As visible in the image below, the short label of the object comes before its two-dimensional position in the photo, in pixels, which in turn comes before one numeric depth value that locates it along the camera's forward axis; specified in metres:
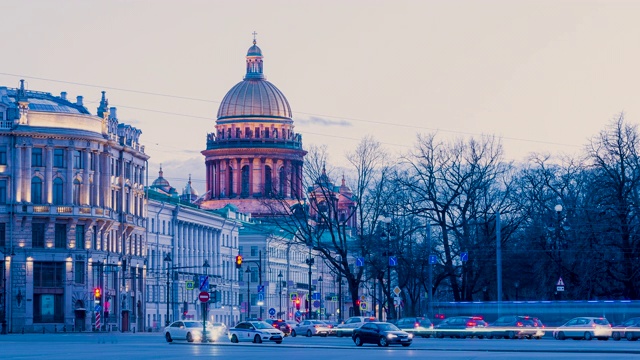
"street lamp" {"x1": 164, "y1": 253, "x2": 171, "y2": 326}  136.07
